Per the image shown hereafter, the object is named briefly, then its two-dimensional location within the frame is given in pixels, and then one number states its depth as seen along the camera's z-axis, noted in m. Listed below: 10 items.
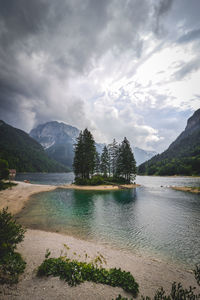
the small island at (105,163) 52.25
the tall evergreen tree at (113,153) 63.56
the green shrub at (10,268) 5.88
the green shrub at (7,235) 6.77
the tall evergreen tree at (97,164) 68.54
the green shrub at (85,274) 6.25
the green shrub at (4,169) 38.48
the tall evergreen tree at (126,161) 57.94
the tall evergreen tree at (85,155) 53.31
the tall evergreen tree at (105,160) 63.94
